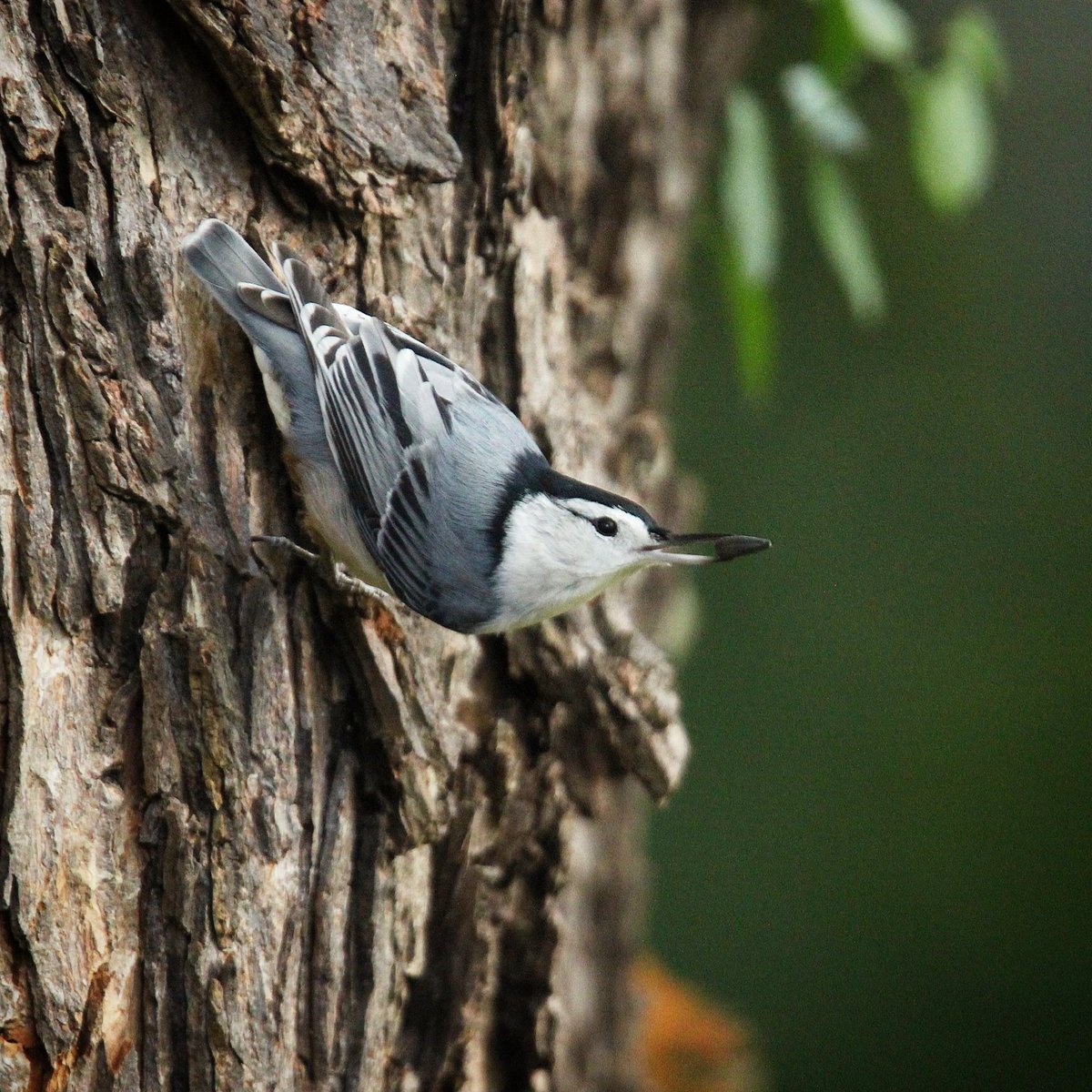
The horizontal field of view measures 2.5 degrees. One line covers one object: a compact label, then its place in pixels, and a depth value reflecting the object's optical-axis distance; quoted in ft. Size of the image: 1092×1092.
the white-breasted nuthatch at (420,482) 17.63
